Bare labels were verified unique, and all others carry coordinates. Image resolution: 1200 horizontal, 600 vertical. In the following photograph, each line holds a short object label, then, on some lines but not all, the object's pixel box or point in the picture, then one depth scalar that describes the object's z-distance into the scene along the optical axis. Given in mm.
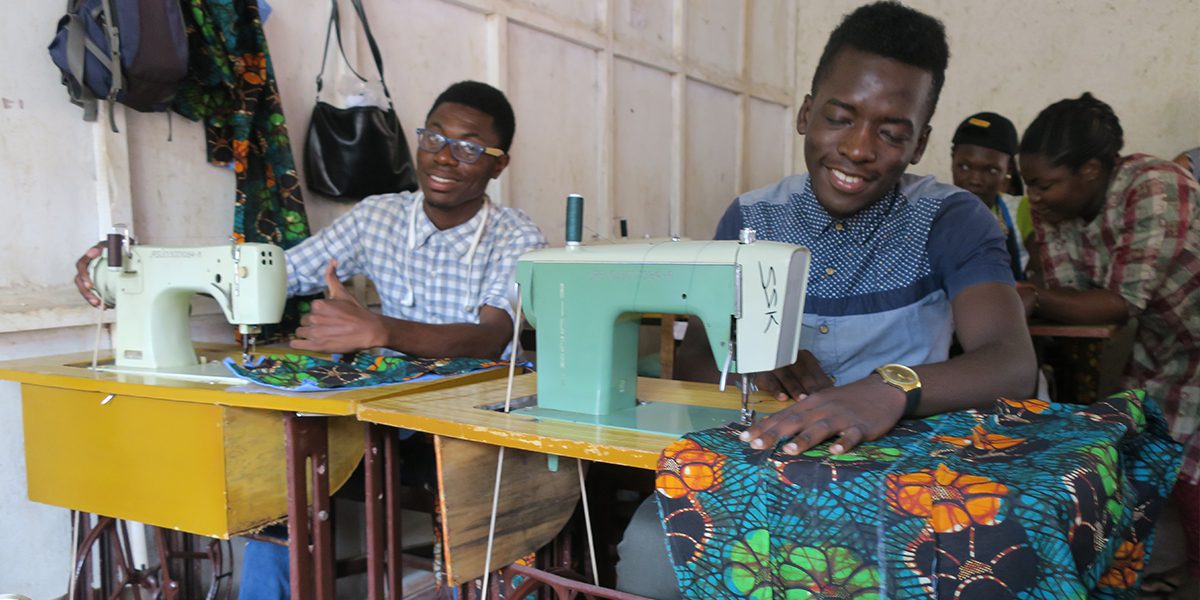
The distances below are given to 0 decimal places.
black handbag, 2729
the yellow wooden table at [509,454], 1243
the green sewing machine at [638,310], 1258
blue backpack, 2025
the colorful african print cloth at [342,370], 1645
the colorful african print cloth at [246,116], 2305
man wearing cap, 3479
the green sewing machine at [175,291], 1802
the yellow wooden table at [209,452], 1564
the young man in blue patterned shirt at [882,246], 1393
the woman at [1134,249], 2514
